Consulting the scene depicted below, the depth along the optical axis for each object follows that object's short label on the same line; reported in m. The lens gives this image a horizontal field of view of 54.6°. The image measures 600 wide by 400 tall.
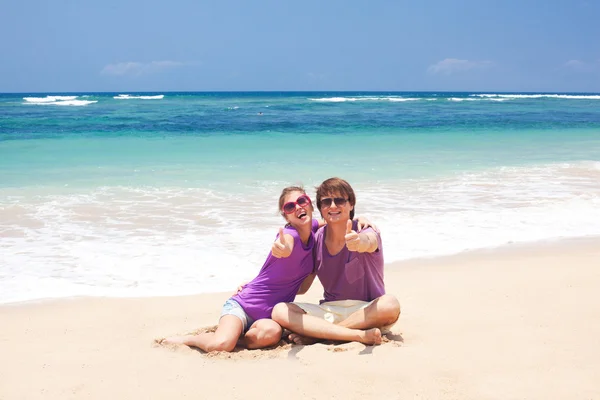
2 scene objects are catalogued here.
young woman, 3.65
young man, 3.67
